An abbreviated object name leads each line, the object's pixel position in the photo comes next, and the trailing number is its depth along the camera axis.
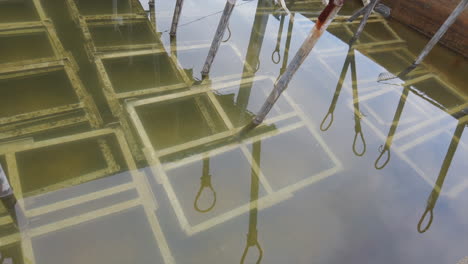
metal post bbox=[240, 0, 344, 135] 3.59
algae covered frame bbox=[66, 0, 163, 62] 5.79
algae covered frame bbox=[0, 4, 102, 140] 4.36
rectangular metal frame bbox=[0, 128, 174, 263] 3.43
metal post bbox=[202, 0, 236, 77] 4.91
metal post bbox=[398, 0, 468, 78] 6.06
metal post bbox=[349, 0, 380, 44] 7.21
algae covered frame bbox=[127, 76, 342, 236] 3.98
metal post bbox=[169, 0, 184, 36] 5.97
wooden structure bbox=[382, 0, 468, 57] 8.03
